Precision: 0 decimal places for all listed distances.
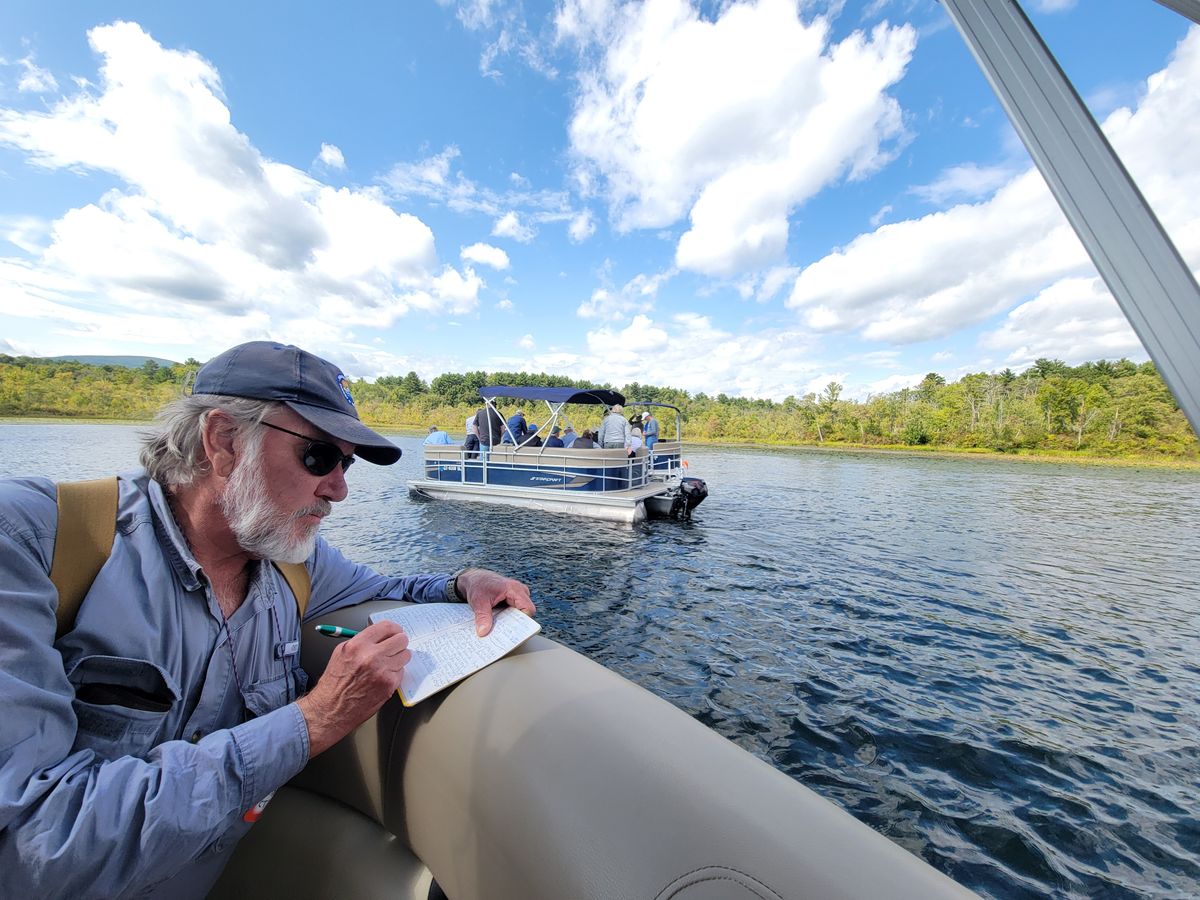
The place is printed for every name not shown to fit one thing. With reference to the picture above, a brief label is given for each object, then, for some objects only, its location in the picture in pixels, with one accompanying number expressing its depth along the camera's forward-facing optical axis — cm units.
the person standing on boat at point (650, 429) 1305
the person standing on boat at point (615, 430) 1082
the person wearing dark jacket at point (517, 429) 1165
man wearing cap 74
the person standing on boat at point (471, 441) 1205
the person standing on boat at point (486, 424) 1192
